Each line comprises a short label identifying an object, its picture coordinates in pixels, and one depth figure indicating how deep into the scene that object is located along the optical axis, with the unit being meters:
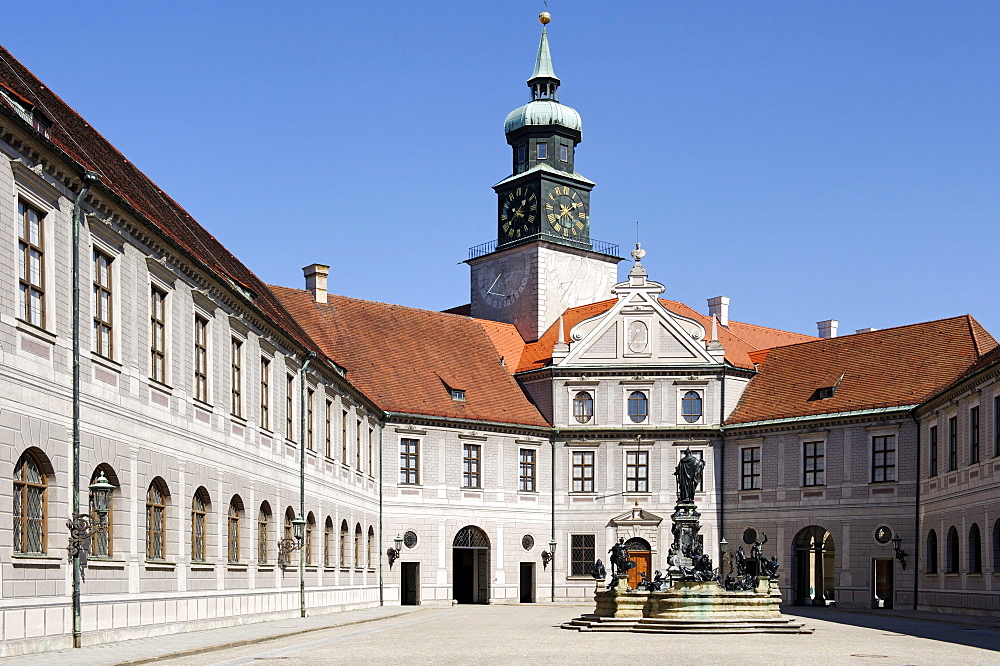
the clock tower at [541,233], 67.25
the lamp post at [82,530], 21.59
